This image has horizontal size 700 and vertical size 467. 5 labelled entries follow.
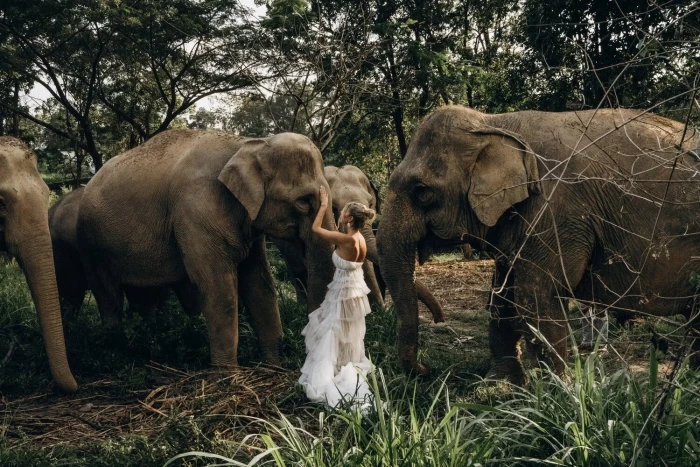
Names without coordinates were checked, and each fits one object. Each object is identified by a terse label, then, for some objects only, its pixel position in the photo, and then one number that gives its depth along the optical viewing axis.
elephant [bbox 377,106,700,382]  5.98
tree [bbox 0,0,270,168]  16.75
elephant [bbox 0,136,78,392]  6.38
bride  6.68
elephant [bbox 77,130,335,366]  7.26
